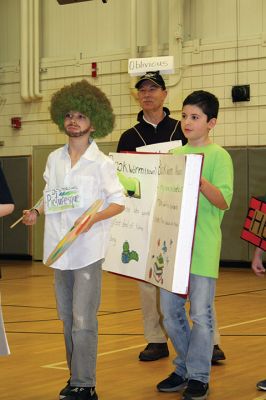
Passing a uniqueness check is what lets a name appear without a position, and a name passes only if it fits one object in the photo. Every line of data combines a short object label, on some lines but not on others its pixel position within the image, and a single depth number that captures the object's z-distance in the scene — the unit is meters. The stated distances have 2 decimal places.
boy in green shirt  4.17
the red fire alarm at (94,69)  14.81
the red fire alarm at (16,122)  15.67
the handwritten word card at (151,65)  6.09
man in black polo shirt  5.43
